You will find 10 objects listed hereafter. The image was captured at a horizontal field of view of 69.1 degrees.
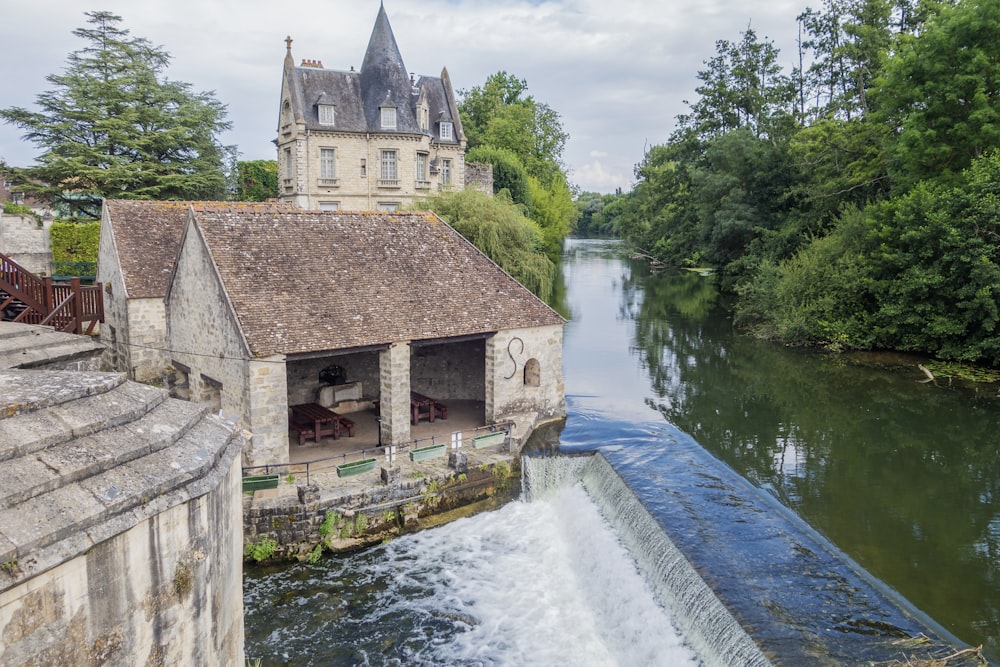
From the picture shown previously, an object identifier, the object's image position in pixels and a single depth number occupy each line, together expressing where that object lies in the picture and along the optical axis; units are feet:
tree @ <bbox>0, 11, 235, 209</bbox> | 96.12
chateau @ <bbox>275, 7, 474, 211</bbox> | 106.63
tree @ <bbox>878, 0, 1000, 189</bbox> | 74.18
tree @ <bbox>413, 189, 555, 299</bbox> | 88.89
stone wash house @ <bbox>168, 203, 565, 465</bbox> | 44.29
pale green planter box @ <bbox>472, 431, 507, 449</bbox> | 48.78
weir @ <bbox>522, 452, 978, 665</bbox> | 29.27
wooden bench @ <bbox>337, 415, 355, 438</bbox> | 51.08
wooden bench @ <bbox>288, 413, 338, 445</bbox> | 49.93
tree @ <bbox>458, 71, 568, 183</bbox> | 167.94
